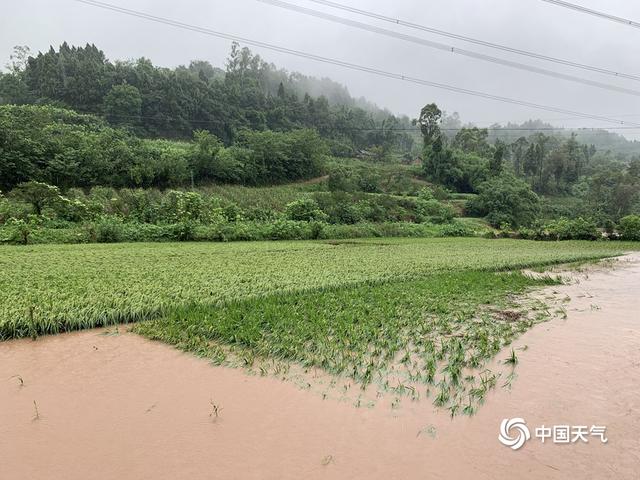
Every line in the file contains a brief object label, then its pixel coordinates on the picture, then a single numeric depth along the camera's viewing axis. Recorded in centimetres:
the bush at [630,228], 2384
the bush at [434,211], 3262
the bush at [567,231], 2408
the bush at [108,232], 1586
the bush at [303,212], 2472
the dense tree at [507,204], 3747
